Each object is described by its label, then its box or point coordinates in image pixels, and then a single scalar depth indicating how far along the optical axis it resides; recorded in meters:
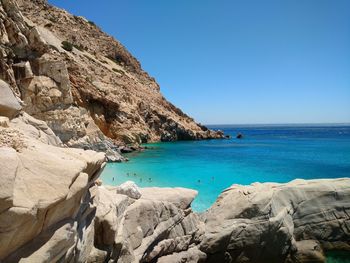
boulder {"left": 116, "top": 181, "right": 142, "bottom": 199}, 12.14
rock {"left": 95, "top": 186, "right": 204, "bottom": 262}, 9.33
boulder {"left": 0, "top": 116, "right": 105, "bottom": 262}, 5.23
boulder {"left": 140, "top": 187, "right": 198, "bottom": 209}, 13.55
